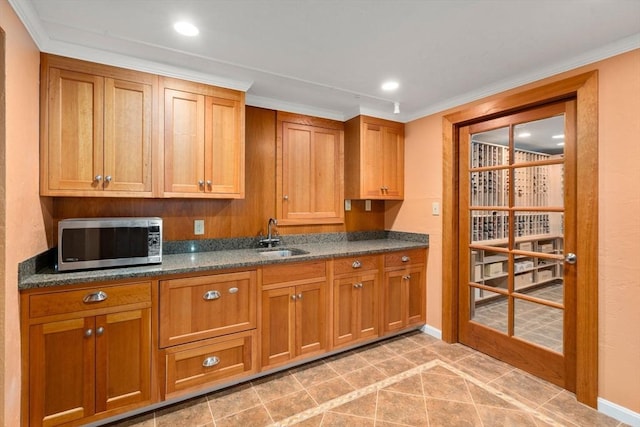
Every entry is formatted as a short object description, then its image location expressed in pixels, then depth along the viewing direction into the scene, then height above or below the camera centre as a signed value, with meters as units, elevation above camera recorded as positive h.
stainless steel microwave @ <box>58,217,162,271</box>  1.79 -0.19
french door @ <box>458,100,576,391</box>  2.17 -0.22
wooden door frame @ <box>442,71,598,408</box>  1.95 -0.05
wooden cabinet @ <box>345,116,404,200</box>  3.09 +0.58
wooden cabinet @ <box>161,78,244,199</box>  2.16 +0.55
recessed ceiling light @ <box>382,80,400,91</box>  2.47 +1.07
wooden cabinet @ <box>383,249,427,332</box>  2.88 -0.76
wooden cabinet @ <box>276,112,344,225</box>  2.96 +0.44
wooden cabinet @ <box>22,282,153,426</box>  1.59 -0.83
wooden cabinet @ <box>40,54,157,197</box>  1.83 +0.54
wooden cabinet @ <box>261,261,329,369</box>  2.27 -0.79
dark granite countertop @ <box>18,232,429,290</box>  1.67 -0.34
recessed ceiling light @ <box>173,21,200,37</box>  1.67 +1.05
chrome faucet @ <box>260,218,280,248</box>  2.85 -0.25
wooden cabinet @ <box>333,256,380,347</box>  2.59 -0.78
